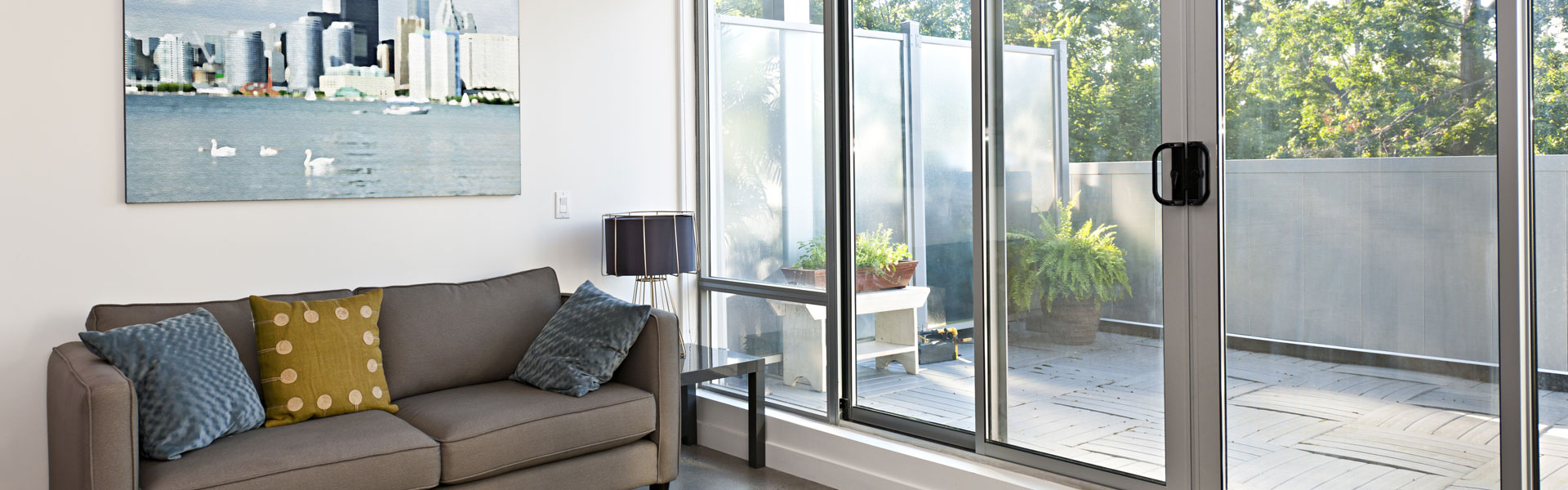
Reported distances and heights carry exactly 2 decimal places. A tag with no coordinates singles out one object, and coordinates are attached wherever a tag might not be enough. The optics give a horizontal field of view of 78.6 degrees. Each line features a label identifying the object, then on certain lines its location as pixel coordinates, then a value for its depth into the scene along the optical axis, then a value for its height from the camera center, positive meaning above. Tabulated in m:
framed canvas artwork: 3.09 +0.55
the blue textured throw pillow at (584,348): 3.22 -0.33
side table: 3.60 -0.47
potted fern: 2.91 -0.10
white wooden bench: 3.54 -0.34
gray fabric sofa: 2.35 -0.50
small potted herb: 3.56 -0.06
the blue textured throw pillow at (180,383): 2.46 -0.34
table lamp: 3.78 +0.02
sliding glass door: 2.25 +0.02
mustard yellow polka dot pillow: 2.88 -0.32
